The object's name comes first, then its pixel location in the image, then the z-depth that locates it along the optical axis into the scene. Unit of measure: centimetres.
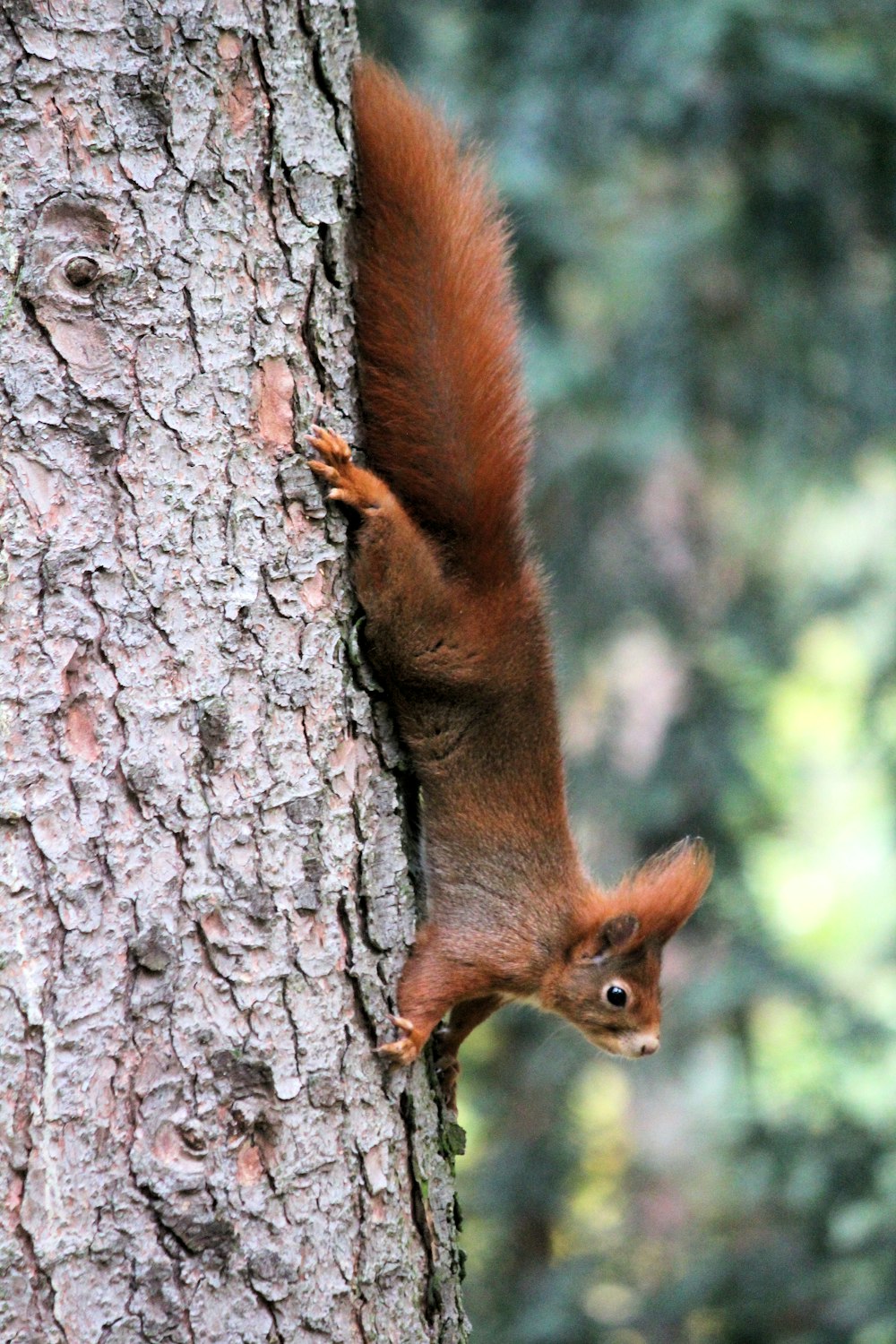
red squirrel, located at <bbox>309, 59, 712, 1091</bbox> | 662
